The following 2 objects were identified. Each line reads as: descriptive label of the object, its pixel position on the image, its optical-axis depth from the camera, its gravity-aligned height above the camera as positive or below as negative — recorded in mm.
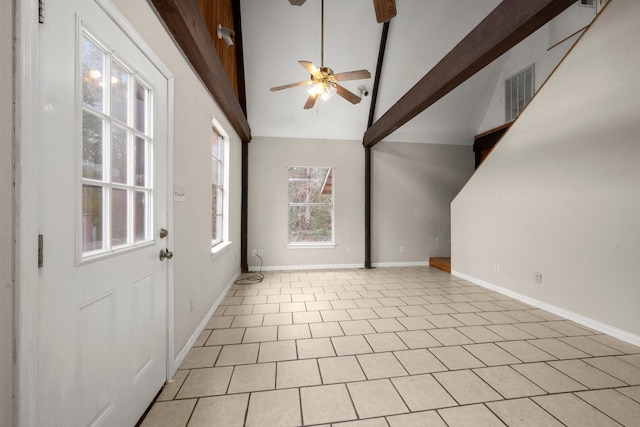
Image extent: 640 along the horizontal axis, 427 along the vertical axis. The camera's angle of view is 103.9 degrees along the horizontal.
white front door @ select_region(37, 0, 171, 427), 847 -31
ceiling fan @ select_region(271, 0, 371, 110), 2756 +1521
